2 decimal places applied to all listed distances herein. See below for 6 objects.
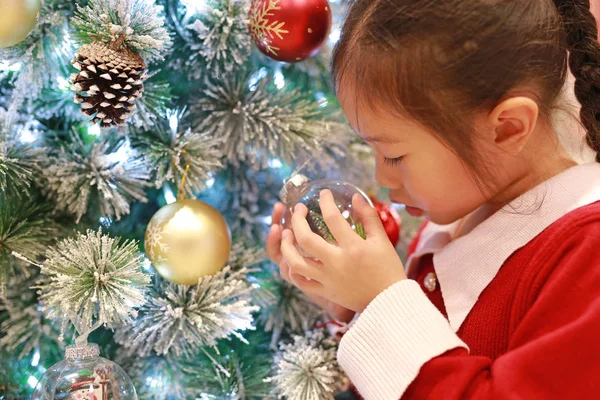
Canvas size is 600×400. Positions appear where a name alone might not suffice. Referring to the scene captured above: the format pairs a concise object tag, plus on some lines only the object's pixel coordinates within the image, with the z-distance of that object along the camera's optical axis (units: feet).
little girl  1.89
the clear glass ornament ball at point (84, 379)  1.98
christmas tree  2.12
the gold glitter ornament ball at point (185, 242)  2.28
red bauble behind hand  2.83
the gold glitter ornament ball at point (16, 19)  2.04
